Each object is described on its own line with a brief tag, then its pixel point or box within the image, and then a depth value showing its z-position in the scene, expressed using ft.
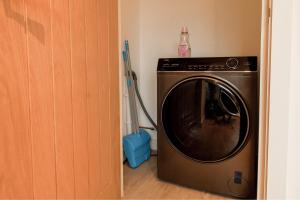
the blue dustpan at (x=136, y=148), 6.53
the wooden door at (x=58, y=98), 2.38
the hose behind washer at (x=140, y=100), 6.97
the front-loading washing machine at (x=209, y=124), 4.78
